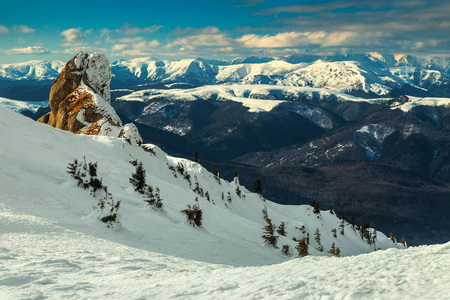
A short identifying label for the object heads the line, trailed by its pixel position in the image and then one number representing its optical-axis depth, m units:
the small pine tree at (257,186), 91.52
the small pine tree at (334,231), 96.06
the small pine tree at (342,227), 102.28
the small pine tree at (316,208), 107.25
